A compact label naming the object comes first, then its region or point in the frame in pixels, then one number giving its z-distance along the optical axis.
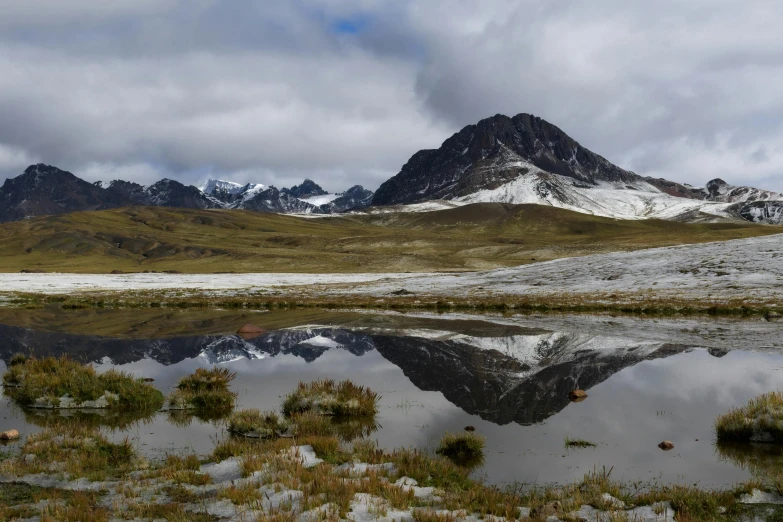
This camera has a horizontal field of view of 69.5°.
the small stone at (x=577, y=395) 19.31
